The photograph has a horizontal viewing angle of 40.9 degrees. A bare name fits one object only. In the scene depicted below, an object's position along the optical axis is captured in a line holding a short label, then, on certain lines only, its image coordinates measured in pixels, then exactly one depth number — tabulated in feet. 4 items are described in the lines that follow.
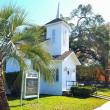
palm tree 19.49
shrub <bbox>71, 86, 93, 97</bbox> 44.91
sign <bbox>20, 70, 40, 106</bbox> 30.38
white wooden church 48.62
